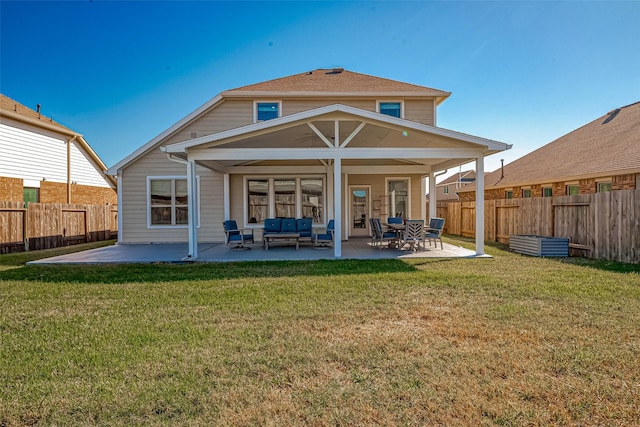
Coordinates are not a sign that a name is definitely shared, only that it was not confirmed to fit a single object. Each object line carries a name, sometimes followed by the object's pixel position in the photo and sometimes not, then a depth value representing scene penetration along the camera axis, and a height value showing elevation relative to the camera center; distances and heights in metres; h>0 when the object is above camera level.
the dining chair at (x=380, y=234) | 10.97 -0.69
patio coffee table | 11.00 -0.73
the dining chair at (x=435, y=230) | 10.76 -0.58
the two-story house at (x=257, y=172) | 13.42 +1.52
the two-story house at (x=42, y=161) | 15.19 +2.54
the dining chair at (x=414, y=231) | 10.39 -0.56
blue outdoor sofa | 12.12 -0.44
